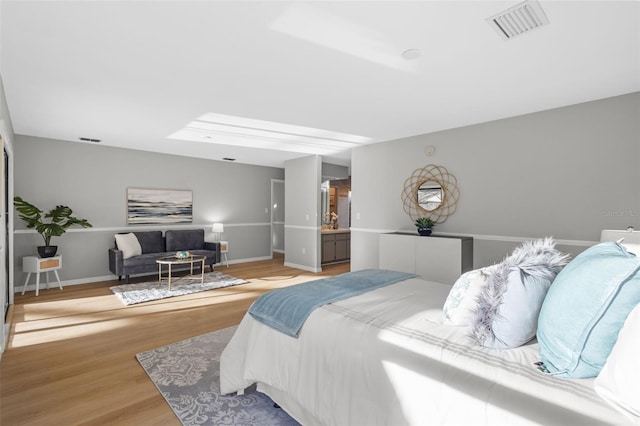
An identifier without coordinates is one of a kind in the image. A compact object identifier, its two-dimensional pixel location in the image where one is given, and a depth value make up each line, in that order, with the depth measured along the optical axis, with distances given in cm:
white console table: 420
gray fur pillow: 135
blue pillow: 104
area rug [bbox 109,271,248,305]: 462
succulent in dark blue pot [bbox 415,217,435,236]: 473
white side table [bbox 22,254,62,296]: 470
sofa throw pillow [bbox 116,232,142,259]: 556
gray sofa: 545
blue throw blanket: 190
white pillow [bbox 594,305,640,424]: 90
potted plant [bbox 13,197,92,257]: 471
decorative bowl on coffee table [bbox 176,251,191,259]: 536
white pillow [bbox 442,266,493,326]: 160
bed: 107
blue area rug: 199
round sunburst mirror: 470
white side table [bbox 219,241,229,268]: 695
